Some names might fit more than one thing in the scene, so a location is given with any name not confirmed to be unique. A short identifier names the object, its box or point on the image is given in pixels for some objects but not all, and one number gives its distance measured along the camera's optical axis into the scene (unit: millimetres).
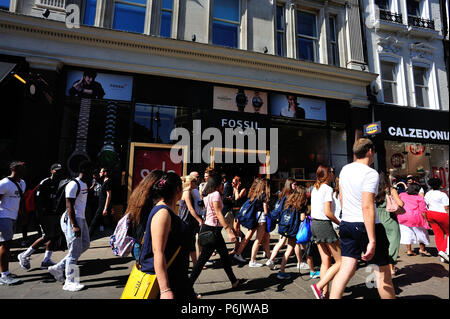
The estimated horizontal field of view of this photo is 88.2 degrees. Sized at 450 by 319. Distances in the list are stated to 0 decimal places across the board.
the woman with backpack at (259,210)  5148
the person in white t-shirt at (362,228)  2469
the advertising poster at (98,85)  8422
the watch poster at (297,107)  10289
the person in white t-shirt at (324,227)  3258
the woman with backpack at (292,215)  4531
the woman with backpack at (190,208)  4293
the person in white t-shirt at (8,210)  3820
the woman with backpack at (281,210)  4742
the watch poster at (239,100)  9625
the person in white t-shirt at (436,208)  2758
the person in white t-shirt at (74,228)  3770
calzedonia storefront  11188
